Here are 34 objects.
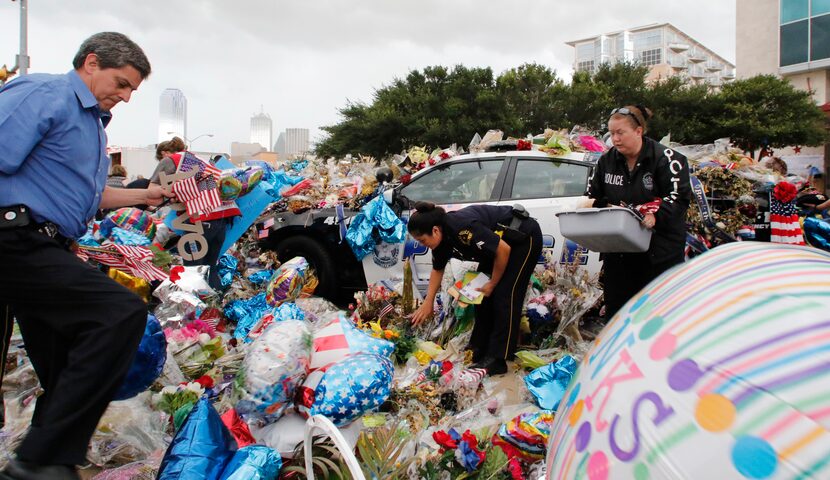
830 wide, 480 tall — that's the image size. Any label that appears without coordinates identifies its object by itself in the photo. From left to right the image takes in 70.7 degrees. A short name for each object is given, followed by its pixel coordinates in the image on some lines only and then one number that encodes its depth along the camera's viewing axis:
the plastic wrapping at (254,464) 1.98
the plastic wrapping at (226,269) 5.41
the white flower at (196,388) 3.04
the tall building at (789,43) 27.06
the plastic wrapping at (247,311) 4.48
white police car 4.84
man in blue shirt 1.68
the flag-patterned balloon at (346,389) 2.61
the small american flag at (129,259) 3.40
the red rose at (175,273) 4.16
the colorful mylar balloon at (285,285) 4.77
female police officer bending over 3.64
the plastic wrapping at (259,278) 5.61
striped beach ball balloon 0.59
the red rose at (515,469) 2.33
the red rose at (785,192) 5.08
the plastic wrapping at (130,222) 4.72
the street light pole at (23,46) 11.13
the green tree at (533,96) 19.81
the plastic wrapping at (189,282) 3.95
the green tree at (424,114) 19.97
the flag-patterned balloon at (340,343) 3.06
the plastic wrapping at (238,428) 2.53
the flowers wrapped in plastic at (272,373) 2.60
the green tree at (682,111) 19.28
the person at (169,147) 5.92
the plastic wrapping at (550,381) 3.20
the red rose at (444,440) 2.47
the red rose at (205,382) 3.16
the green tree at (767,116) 19.00
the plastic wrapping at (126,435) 2.57
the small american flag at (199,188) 4.00
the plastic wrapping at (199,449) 1.97
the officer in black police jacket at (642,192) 3.30
